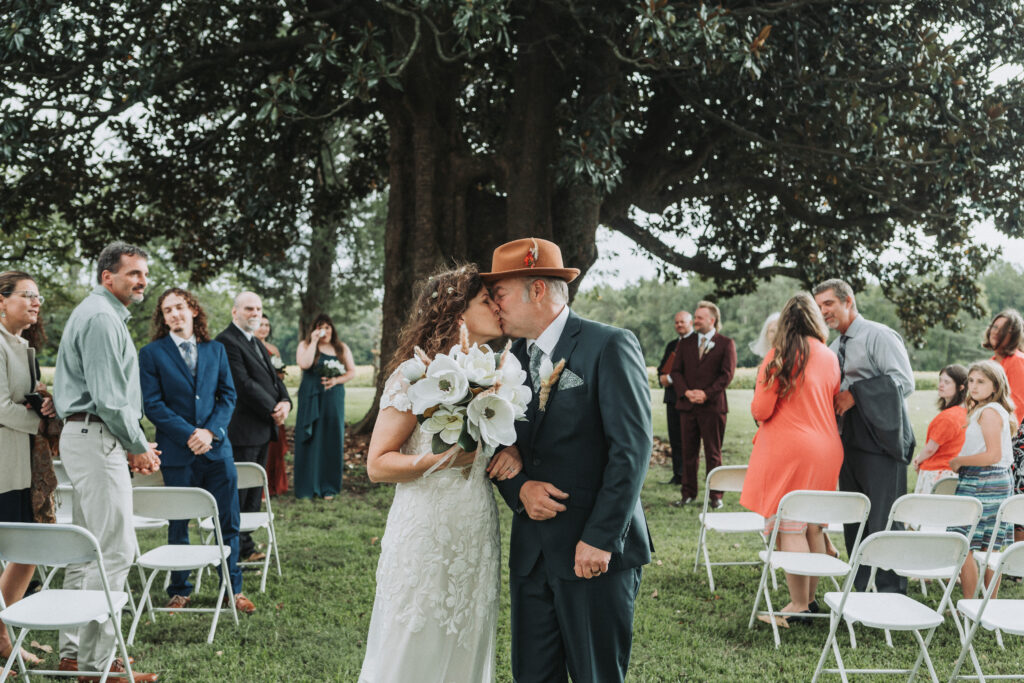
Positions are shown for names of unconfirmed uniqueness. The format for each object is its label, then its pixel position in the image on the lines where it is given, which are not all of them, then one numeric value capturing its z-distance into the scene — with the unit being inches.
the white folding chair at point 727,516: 242.1
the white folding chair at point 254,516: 243.3
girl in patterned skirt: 227.3
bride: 126.4
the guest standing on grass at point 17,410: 181.3
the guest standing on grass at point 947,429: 239.9
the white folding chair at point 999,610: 151.0
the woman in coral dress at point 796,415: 206.2
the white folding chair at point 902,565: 154.9
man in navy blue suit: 223.6
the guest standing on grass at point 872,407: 214.1
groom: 113.9
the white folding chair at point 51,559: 143.1
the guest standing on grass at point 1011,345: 272.4
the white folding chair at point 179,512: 193.5
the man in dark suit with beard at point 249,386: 283.1
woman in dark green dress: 381.1
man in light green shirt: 171.5
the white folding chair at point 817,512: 195.5
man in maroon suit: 391.5
